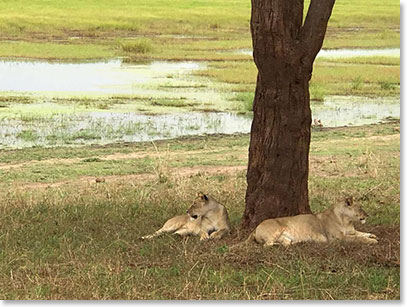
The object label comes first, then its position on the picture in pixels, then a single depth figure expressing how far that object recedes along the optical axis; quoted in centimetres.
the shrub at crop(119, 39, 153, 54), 3522
